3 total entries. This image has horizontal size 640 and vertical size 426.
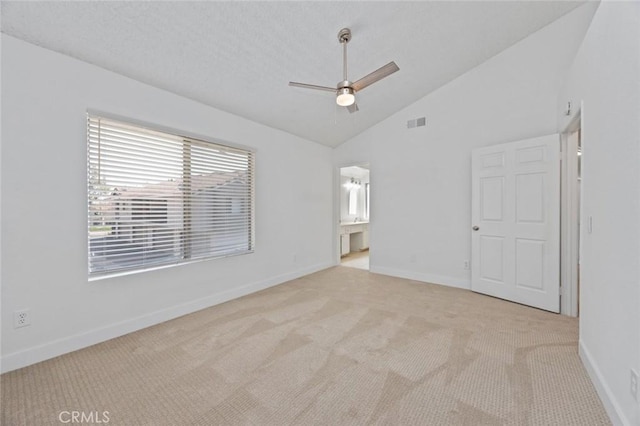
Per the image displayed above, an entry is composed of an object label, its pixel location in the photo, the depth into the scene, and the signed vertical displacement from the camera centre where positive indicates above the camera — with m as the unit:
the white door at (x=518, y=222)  2.99 -0.13
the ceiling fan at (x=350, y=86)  2.11 +1.05
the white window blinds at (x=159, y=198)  2.36 +0.14
